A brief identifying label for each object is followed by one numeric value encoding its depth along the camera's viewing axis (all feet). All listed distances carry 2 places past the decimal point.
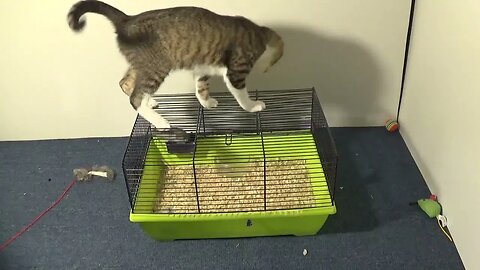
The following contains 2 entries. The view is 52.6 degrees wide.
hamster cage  5.29
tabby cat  5.38
